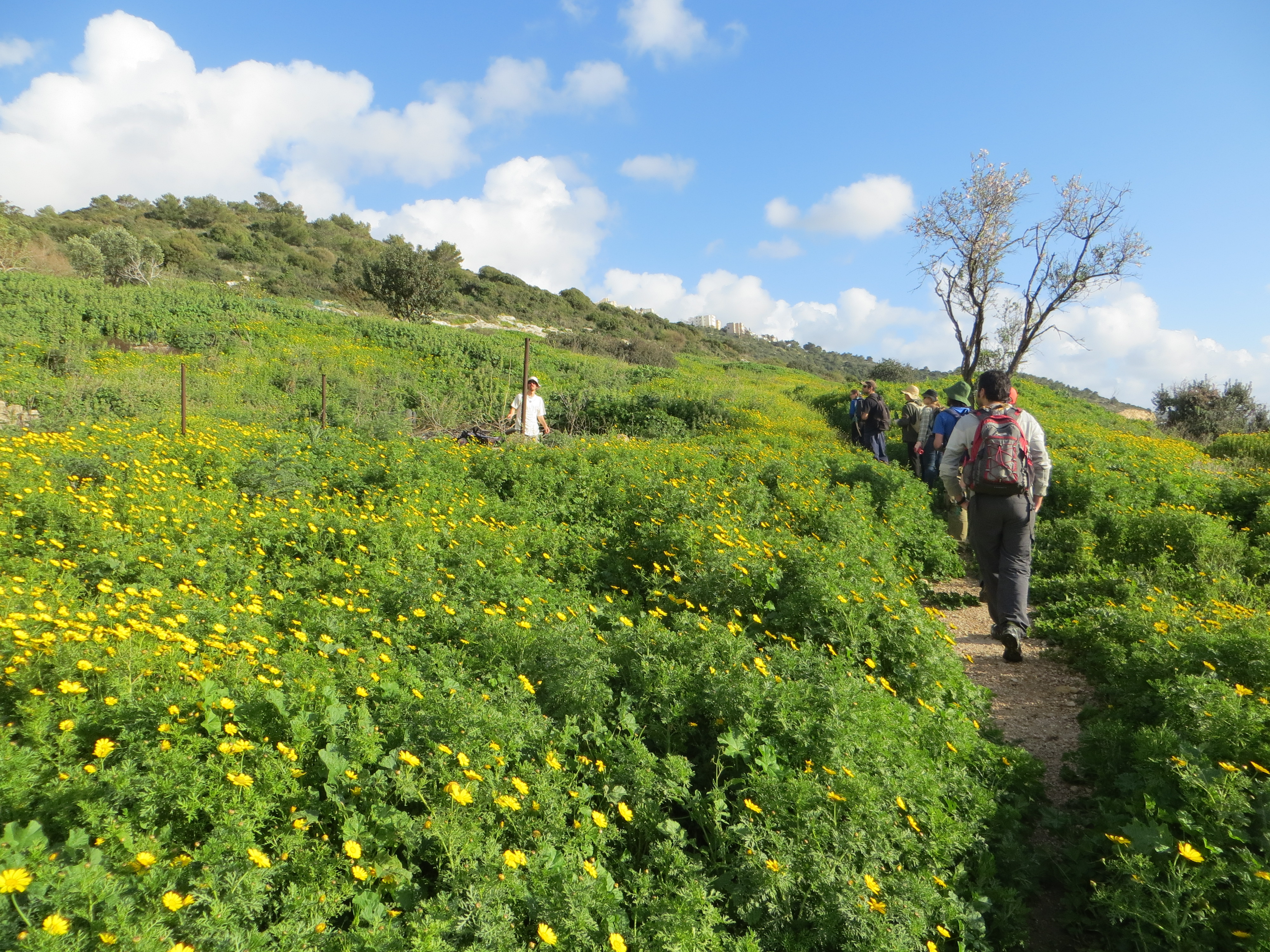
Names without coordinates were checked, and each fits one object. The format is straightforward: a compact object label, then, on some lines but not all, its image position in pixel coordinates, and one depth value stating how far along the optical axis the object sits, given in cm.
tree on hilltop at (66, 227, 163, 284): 3058
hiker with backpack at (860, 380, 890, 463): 1199
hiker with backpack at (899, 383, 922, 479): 1091
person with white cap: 1009
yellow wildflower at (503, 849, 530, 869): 229
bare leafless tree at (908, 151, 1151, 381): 2052
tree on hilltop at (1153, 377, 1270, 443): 2516
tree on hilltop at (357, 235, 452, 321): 3169
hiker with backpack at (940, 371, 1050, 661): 528
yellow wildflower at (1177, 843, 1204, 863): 241
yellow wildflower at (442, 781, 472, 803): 244
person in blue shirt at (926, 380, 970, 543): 838
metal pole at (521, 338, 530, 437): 973
